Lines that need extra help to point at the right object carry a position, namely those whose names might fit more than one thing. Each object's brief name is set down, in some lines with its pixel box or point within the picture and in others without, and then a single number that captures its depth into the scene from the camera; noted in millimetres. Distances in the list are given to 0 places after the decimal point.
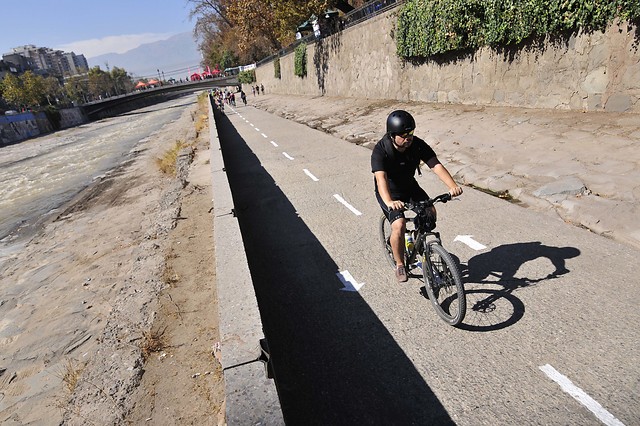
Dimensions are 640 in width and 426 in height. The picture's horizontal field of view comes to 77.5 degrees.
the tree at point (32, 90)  89775
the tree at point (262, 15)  26516
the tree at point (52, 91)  107350
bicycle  3984
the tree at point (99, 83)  144250
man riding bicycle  4121
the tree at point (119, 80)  159125
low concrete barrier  2707
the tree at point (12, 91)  85125
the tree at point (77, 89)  135500
